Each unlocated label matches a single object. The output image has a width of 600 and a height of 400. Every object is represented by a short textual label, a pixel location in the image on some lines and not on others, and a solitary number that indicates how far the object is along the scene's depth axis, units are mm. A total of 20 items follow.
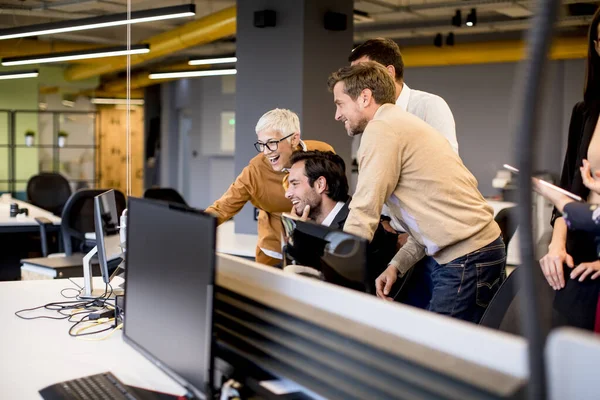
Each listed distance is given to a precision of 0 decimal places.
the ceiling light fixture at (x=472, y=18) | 7628
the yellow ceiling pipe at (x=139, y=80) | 13883
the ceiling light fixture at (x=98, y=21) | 5883
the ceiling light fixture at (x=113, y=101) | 14423
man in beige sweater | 2105
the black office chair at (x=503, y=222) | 3353
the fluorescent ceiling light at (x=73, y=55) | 8070
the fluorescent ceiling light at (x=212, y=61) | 8559
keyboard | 1576
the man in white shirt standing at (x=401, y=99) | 2832
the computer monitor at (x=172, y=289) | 1291
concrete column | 5461
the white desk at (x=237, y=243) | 4312
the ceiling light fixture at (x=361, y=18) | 7745
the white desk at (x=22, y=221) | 5773
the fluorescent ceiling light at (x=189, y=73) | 9895
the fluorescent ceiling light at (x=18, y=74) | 10664
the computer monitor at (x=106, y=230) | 2383
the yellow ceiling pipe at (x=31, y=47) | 11449
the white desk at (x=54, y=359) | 1702
